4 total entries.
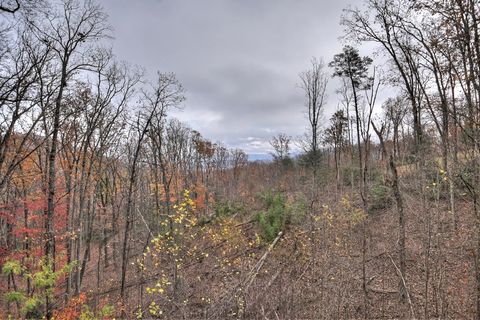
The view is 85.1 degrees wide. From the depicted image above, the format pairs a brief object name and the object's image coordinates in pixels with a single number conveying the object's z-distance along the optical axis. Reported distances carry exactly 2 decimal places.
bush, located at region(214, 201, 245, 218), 21.27
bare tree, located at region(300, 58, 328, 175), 15.19
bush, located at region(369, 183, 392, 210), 16.31
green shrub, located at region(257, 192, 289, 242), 14.58
